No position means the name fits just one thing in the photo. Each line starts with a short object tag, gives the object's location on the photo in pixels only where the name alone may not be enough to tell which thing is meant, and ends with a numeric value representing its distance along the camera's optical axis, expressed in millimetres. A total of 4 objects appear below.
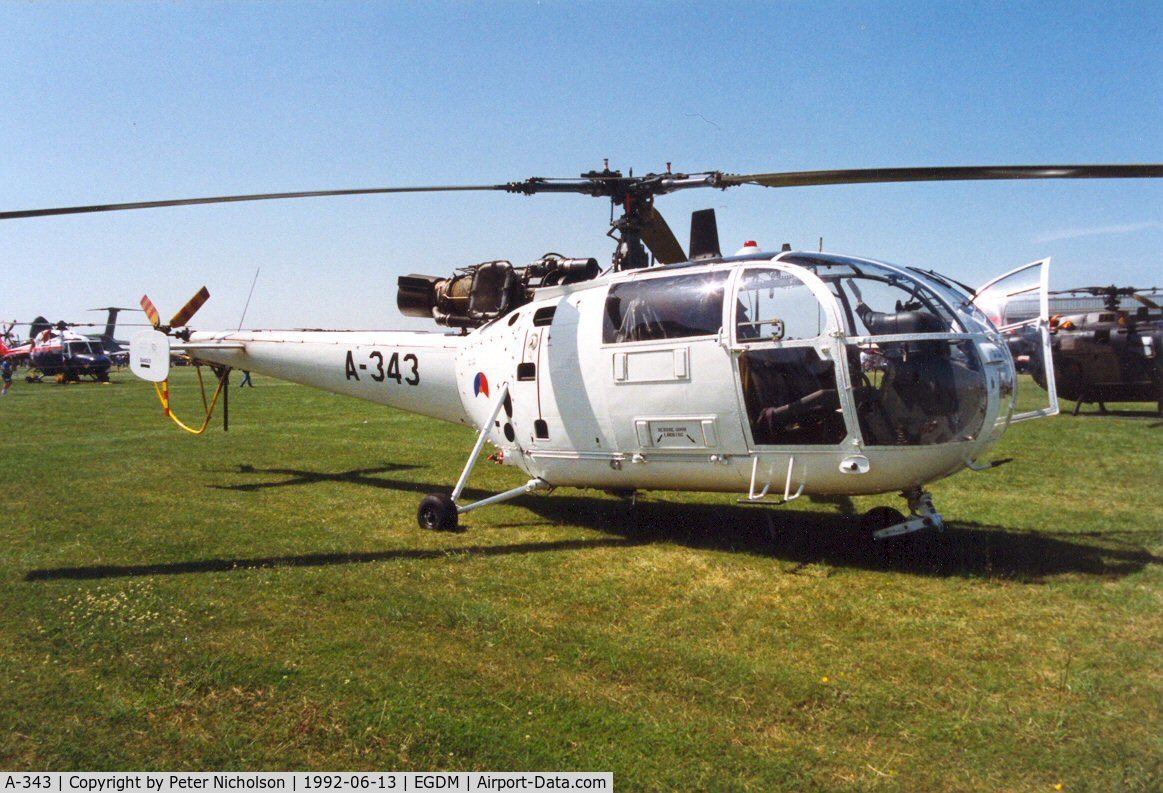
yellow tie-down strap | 11586
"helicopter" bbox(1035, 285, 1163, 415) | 18719
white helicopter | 6285
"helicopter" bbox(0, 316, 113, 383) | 41438
